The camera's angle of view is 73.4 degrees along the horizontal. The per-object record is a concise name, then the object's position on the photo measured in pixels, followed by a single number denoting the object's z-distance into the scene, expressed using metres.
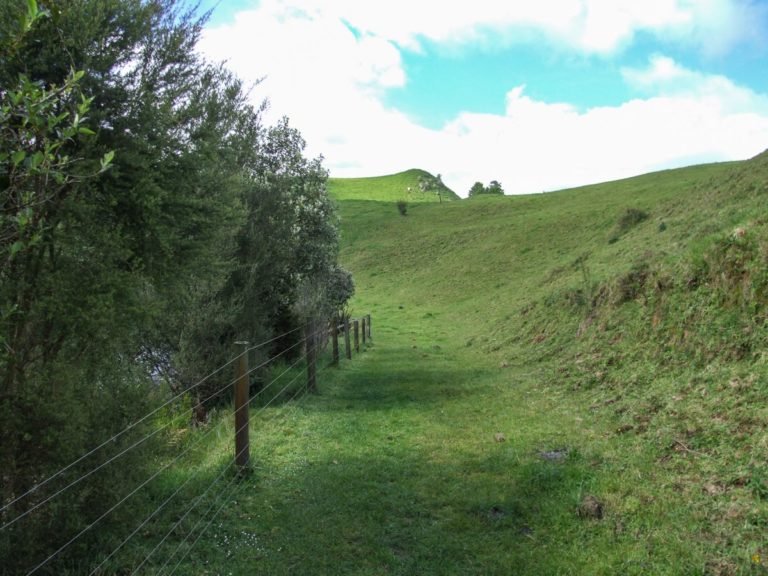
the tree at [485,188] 124.86
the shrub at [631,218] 27.55
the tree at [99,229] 4.62
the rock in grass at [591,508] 5.72
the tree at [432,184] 108.81
